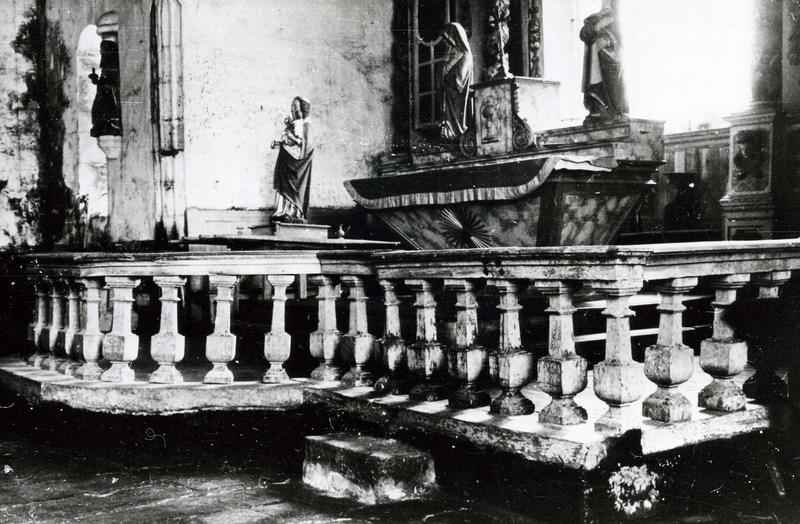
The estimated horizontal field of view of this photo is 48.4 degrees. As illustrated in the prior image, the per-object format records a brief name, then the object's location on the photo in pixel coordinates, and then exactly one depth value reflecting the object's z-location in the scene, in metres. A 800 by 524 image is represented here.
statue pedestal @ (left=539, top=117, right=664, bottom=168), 9.45
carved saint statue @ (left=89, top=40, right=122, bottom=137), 11.47
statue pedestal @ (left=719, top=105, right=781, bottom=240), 10.42
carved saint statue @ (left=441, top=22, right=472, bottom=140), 10.20
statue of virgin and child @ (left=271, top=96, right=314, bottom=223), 10.16
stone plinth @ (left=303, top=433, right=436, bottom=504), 4.05
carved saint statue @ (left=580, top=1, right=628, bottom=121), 9.81
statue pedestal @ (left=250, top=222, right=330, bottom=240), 10.14
